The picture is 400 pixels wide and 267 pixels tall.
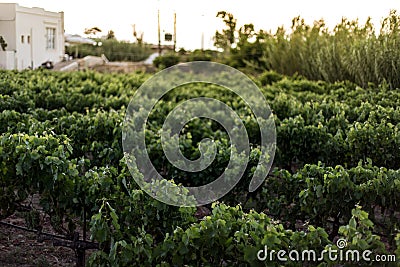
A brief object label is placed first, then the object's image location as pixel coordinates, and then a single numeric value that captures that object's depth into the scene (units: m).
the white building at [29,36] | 21.55
